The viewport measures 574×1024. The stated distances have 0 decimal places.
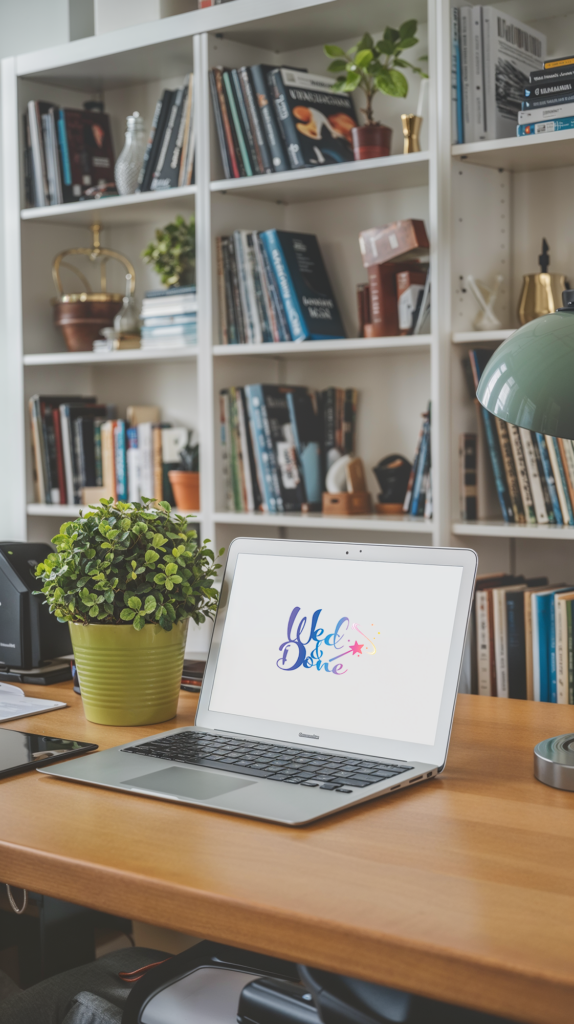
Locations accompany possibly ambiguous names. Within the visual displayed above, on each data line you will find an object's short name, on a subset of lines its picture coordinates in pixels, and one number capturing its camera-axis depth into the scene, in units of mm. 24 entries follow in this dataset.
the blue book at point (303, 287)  2246
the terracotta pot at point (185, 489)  2432
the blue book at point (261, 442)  2305
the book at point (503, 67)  1963
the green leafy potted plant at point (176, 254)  2494
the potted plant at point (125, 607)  1317
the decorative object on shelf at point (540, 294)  2029
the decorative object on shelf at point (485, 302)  2000
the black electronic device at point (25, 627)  1715
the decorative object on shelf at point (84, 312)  2631
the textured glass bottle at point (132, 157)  2486
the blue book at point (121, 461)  2604
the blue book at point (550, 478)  1945
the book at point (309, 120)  2178
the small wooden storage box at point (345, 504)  2252
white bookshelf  1993
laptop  1082
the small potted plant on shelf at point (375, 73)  2074
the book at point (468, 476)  2027
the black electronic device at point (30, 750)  1159
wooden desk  723
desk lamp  1033
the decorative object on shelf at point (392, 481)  2275
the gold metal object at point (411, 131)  2102
